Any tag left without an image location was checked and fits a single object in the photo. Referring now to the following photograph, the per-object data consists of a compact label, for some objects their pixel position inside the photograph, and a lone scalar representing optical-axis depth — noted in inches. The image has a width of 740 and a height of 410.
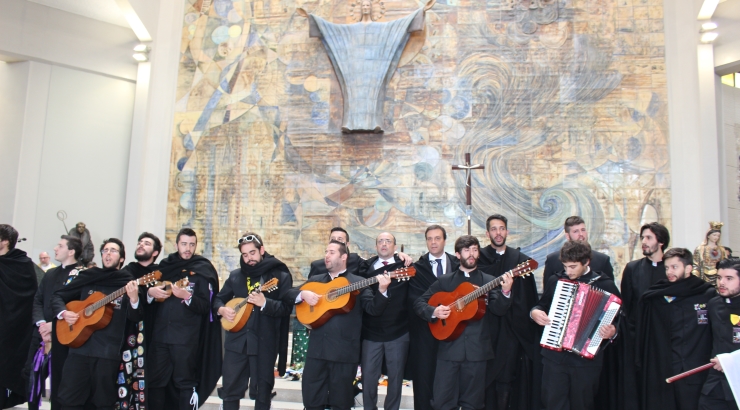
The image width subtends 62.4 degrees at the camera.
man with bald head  209.9
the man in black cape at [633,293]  196.7
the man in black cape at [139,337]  214.8
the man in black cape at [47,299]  221.3
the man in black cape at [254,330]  209.5
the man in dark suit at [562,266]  217.0
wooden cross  357.7
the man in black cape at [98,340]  203.3
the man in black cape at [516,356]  210.4
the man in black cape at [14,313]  223.9
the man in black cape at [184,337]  216.2
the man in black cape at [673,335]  181.9
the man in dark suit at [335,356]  199.2
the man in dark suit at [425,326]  213.2
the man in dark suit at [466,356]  192.7
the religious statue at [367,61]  390.3
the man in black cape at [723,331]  165.3
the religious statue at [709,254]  271.4
